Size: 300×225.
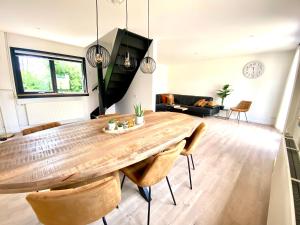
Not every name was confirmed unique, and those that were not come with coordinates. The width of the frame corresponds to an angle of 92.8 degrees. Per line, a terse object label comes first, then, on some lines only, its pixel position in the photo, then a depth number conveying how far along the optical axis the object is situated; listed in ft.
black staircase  10.71
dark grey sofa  18.12
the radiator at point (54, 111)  12.75
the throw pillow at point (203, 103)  19.07
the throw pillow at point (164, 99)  22.26
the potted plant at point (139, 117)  6.45
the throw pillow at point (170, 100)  21.90
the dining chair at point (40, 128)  5.65
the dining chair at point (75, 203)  2.54
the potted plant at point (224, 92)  18.26
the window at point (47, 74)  12.09
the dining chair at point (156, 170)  3.94
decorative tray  5.36
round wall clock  16.35
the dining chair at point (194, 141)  6.03
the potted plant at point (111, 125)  5.51
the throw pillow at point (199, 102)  19.43
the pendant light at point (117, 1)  6.35
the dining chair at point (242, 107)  16.40
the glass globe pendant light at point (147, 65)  8.18
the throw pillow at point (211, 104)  18.38
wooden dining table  2.90
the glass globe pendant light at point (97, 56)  5.83
